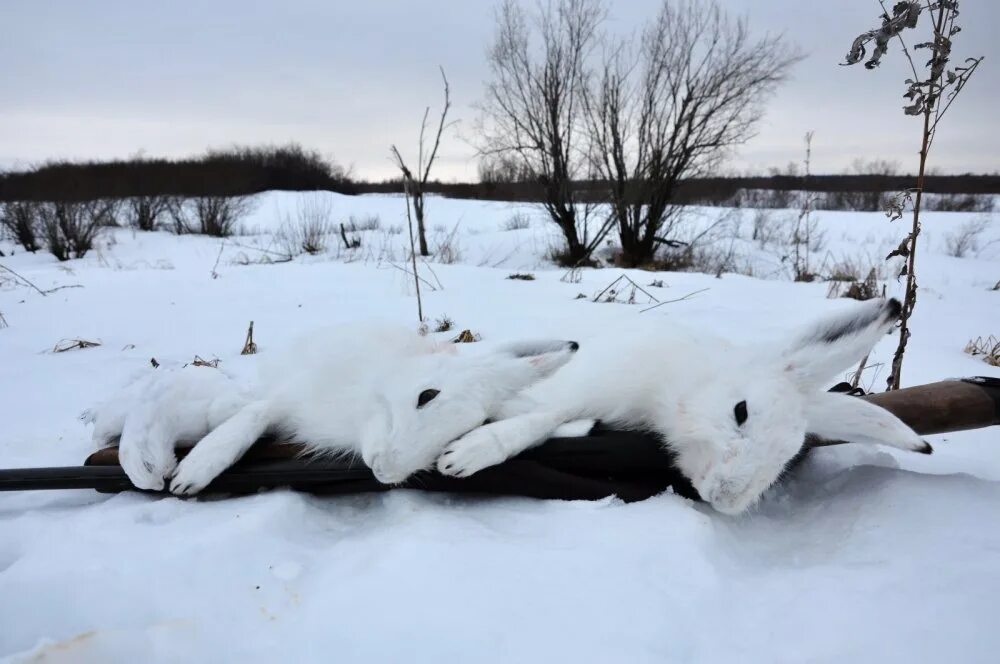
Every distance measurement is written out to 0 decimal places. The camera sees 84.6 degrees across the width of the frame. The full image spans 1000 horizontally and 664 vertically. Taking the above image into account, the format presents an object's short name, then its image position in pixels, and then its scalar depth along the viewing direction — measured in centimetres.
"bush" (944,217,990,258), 1346
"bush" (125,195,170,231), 1881
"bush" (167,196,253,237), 1812
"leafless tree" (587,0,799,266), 1072
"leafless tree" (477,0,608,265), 1140
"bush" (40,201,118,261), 1292
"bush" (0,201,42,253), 1365
